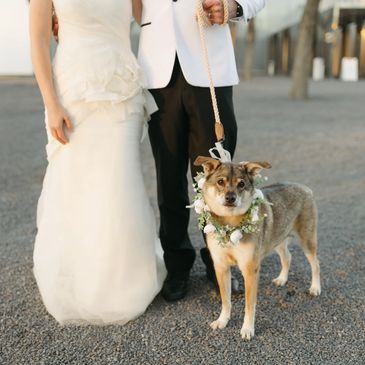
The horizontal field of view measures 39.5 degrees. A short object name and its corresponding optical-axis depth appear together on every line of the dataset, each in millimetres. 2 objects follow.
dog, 3096
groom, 3330
